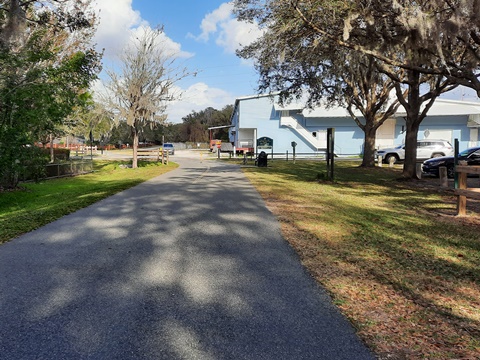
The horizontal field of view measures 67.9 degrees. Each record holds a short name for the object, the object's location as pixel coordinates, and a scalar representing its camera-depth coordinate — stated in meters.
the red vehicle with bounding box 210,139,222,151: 54.46
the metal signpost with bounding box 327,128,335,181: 14.48
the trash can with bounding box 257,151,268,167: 24.75
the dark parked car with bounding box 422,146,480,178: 15.98
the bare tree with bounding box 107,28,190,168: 24.72
